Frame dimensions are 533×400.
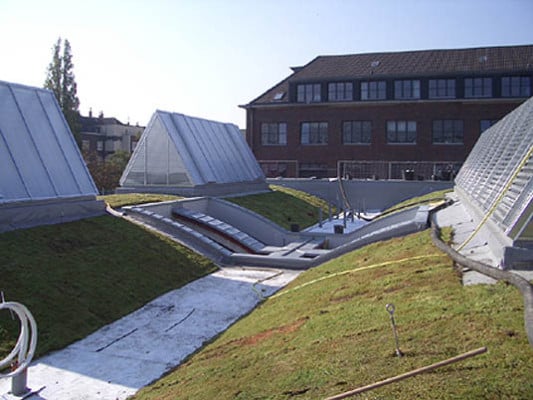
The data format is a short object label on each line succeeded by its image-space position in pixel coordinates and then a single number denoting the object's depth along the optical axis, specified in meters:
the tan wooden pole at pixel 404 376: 4.73
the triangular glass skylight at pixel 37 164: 14.83
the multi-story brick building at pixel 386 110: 43.22
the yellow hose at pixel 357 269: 10.19
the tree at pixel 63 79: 53.19
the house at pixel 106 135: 70.21
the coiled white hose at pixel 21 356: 7.84
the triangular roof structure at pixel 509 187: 8.17
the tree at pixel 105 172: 43.66
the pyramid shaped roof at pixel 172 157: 25.94
